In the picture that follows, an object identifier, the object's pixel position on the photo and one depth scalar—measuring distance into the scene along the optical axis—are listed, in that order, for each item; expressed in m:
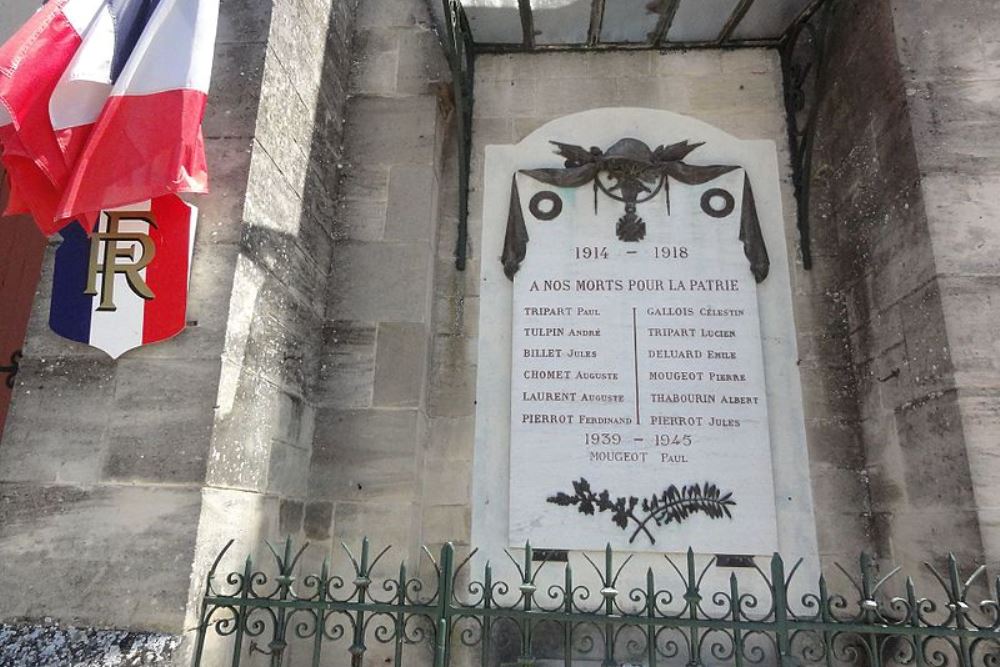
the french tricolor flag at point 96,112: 2.88
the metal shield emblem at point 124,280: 3.06
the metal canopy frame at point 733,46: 4.44
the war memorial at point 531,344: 2.89
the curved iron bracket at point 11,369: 4.00
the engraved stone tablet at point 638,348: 3.95
